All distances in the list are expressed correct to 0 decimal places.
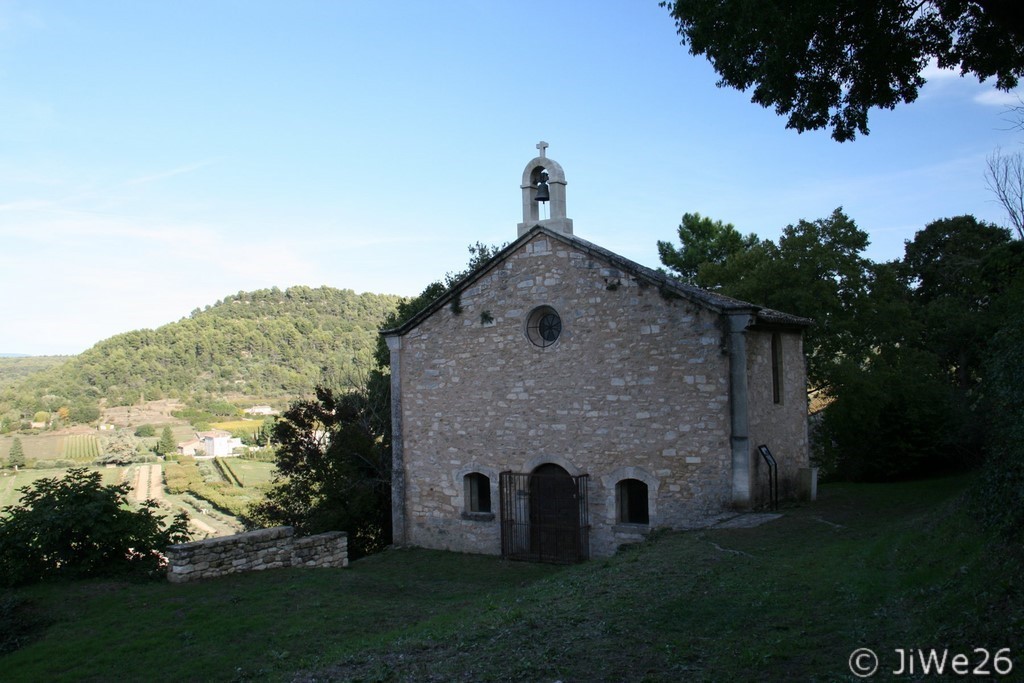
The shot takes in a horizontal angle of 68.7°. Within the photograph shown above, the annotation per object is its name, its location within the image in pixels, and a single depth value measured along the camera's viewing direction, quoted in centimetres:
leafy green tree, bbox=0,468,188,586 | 1182
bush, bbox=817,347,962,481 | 2148
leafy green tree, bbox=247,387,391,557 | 2211
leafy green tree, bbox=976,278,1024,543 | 664
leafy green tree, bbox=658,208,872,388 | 2497
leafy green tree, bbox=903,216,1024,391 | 2736
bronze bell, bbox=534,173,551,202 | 1764
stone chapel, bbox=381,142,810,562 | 1469
